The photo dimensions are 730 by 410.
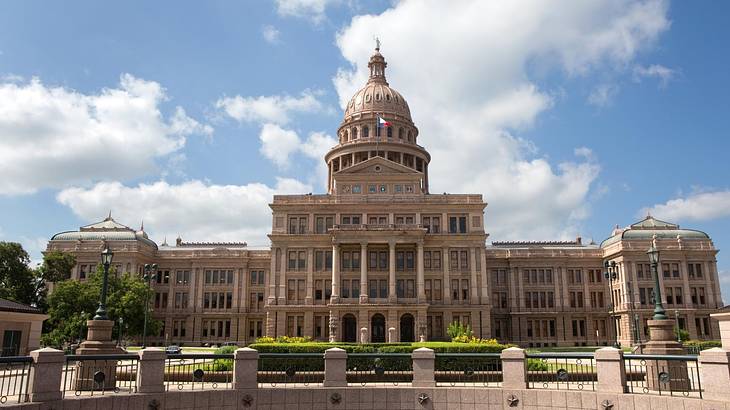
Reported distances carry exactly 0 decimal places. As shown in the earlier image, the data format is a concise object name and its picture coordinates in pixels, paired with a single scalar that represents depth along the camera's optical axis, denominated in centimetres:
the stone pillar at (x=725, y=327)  2917
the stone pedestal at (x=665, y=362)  1978
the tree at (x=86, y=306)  5408
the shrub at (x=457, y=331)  5936
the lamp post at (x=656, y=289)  2331
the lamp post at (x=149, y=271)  4712
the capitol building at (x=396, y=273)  6981
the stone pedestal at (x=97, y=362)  1955
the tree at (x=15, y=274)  5556
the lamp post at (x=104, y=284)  2294
